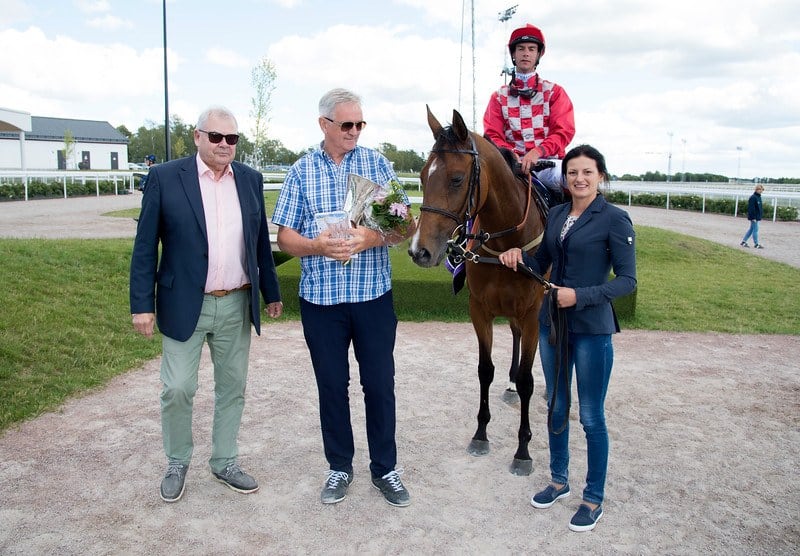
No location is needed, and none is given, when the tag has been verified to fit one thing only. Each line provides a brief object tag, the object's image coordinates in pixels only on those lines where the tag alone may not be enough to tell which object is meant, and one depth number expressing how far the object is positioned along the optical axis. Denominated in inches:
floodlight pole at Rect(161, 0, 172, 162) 498.0
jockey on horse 184.5
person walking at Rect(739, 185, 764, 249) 621.2
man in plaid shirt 125.7
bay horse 130.2
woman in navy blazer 120.1
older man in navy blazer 128.8
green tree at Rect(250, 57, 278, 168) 872.3
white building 1923.0
